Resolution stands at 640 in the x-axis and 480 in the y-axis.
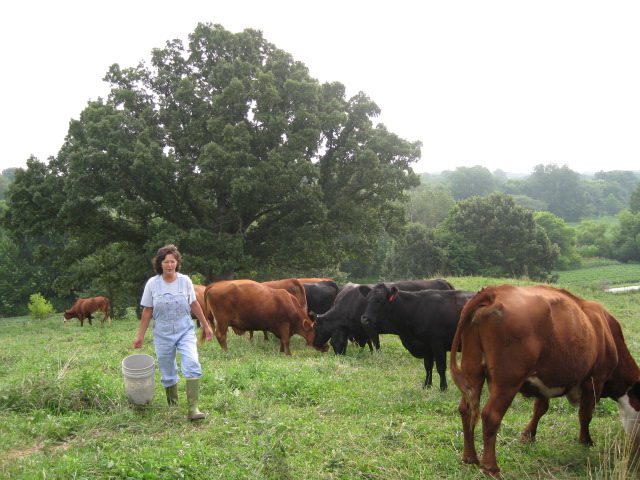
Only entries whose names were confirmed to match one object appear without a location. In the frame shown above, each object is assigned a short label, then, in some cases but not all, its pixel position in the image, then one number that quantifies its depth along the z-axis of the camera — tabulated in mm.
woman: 6000
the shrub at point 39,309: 30516
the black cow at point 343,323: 11562
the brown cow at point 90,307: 24062
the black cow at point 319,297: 15023
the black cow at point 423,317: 8086
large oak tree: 20328
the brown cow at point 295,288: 14172
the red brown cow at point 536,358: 4516
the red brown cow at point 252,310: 11383
